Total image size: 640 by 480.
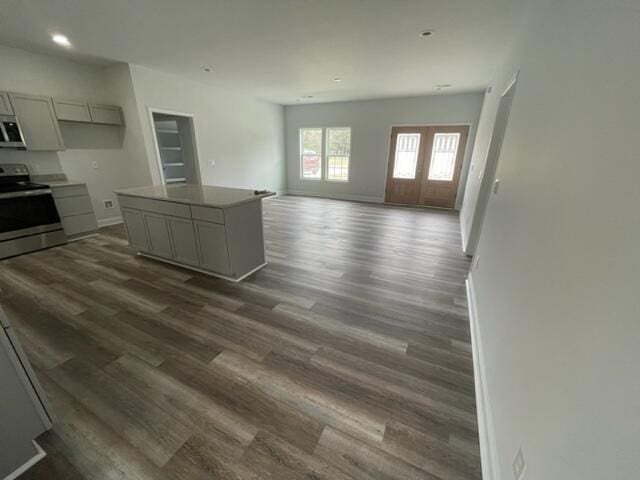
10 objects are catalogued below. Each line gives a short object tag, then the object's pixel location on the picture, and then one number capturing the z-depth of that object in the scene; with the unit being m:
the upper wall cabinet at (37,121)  3.69
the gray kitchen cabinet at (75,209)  4.00
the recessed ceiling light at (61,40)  3.30
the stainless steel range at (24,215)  3.47
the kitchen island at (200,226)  2.84
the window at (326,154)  7.66
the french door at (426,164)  6.52
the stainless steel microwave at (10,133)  3.53
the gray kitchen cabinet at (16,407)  1.18
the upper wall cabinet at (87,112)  4.08
